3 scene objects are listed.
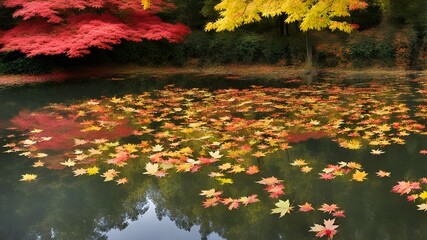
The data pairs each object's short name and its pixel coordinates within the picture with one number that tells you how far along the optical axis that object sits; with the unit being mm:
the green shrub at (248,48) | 15570
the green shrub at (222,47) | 15953
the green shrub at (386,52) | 13751
